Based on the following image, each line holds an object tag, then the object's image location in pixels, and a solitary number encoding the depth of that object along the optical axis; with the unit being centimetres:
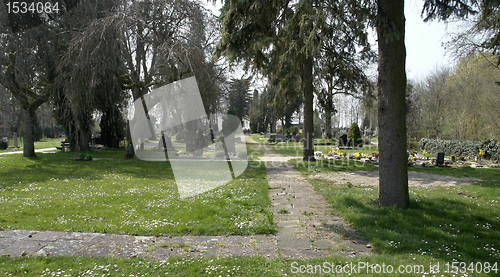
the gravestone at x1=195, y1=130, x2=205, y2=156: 2142
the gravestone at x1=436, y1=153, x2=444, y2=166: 1380
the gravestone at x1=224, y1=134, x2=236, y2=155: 1897
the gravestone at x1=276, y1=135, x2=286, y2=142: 3628
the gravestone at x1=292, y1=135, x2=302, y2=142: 2742
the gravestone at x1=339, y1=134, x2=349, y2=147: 2582
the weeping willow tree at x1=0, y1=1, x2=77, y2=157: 1416
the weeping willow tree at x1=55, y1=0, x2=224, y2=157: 1309
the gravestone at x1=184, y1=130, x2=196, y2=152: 2100
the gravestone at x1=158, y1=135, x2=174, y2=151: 2256
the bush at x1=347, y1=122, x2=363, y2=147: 2578
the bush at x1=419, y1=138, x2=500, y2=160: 1596
